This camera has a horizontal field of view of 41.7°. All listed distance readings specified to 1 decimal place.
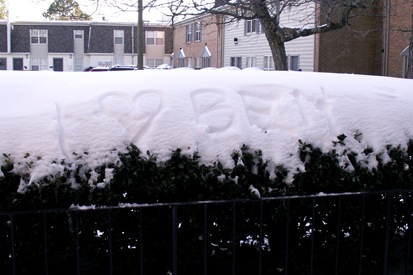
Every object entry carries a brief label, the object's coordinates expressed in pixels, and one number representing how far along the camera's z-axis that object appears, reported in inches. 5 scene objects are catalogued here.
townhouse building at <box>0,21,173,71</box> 1855.3
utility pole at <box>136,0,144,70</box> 667.6
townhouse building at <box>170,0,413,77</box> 787.4
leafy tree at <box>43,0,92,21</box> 2188.2
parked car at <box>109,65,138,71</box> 1231.2
